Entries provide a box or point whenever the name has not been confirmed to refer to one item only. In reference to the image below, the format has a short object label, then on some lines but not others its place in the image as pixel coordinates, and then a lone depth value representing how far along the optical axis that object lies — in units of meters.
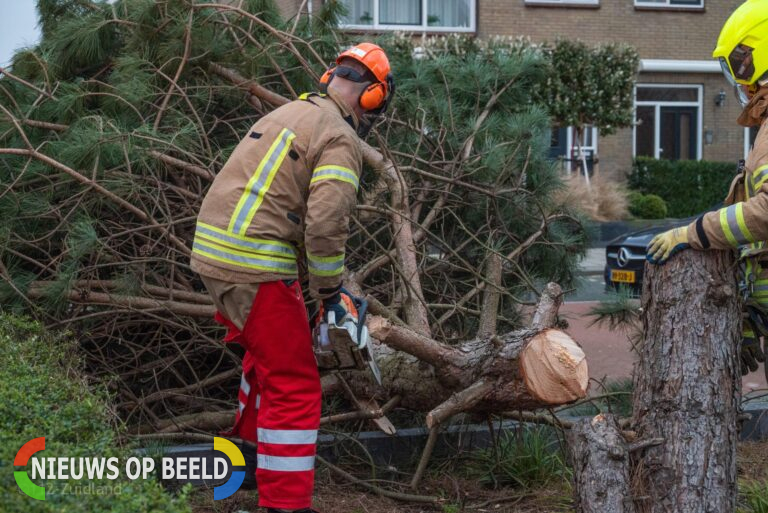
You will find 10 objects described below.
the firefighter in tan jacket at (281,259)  3.79
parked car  9.24
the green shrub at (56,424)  2.51
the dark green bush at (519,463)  4.61
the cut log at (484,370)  3.97
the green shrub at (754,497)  3.89
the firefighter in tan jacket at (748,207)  3.60
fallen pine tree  4.84
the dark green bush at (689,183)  19.41
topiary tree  18.00
